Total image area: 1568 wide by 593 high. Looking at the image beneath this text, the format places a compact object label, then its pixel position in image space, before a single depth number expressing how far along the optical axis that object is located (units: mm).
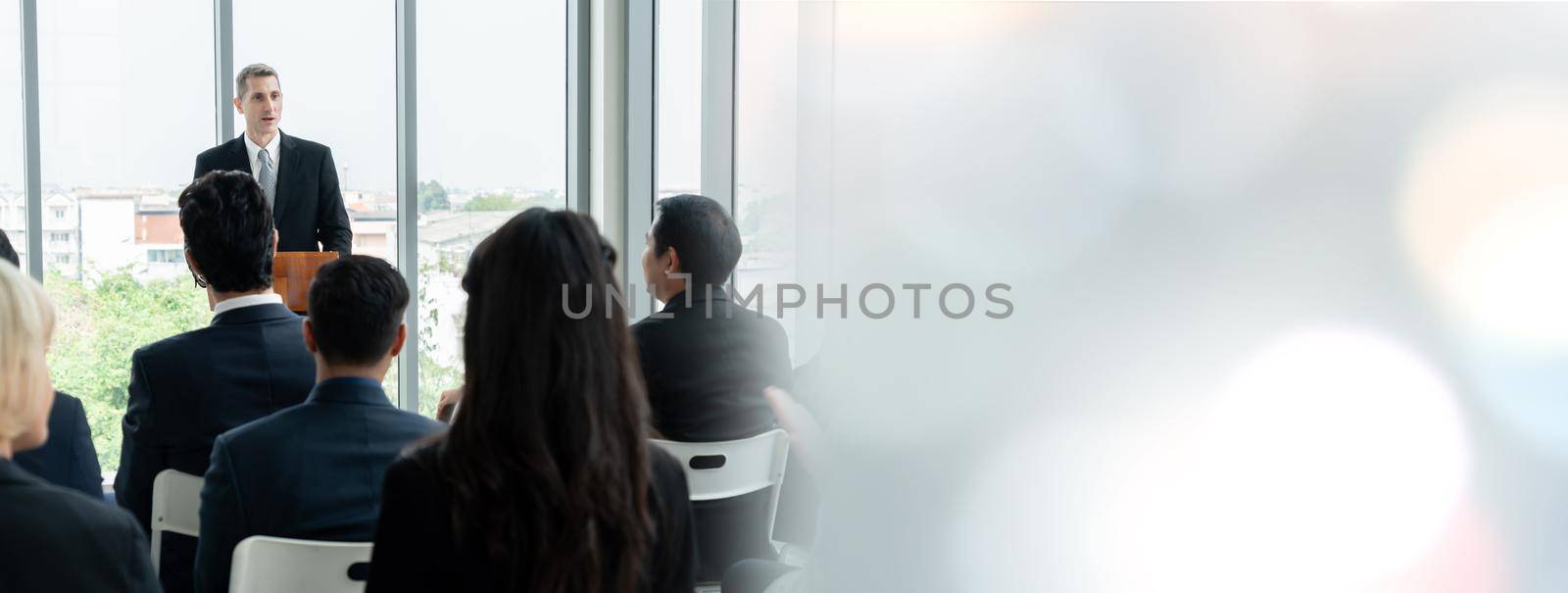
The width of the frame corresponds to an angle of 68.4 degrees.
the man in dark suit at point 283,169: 4051
